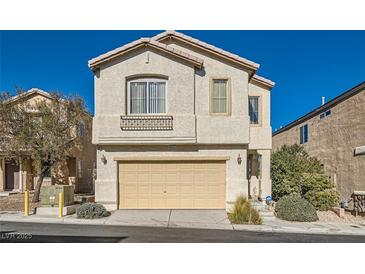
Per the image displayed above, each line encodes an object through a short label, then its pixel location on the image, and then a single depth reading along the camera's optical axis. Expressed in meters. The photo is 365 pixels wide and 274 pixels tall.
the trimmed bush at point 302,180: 16.86
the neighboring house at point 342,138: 18.42
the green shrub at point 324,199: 16.75
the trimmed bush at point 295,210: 13.68
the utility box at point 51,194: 14.48
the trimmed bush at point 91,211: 13.52
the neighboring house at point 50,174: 23.27
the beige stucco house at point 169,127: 15.27
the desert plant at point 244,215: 12.94
